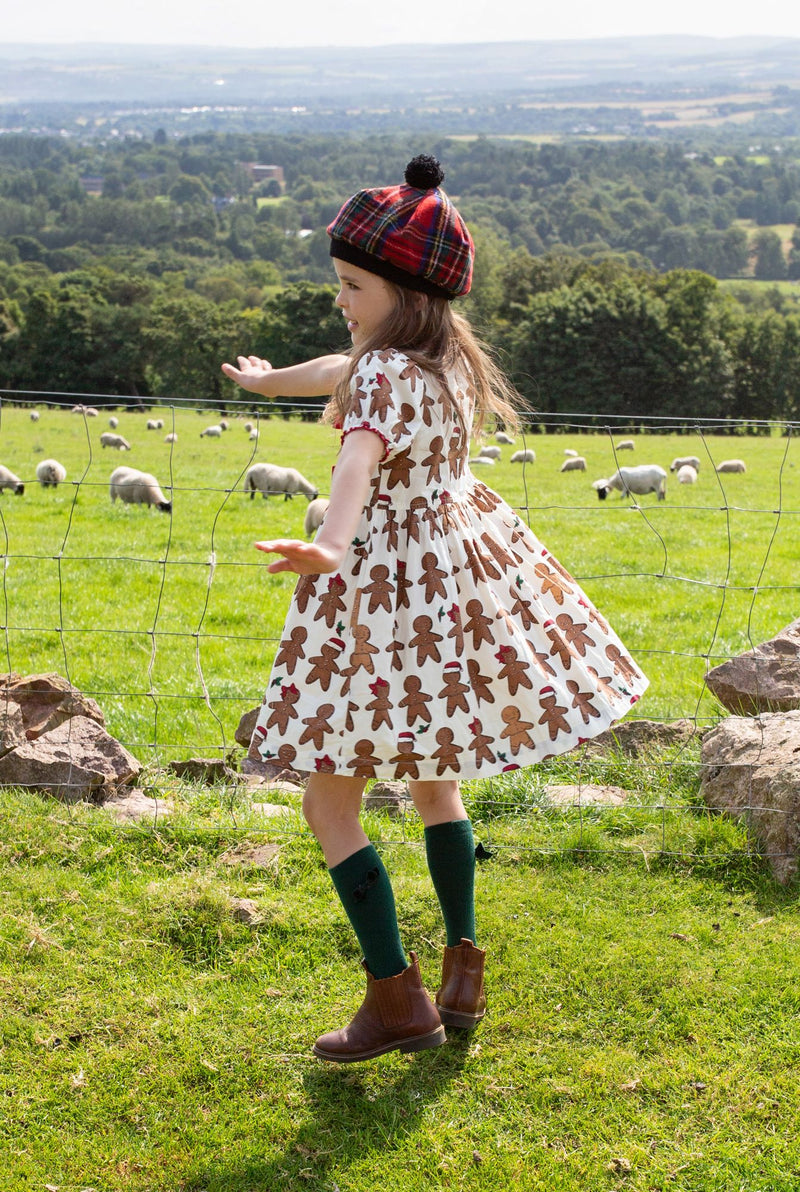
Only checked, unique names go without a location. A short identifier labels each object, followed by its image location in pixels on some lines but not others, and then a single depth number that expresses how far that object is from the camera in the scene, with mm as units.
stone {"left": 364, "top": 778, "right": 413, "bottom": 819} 4180
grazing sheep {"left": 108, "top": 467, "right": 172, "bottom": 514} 14961
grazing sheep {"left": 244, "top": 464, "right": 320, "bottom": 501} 16797
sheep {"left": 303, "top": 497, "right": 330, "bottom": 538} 13250
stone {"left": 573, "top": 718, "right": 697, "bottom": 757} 4449
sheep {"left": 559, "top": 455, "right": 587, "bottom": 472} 23719
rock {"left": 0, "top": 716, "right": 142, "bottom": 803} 4164
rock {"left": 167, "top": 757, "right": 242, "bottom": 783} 4445
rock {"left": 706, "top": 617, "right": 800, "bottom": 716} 4457
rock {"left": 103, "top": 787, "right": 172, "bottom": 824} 4012
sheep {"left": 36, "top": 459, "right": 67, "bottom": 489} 18031
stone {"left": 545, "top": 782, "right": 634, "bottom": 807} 4084
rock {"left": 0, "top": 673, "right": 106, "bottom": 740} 4387
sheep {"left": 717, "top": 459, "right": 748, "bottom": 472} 24000
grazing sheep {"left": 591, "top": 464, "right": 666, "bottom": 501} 19797
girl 2656
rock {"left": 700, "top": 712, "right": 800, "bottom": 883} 3639
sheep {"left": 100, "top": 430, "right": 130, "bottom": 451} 24688
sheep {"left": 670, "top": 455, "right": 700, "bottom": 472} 24358
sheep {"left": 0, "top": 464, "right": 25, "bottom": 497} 15683
